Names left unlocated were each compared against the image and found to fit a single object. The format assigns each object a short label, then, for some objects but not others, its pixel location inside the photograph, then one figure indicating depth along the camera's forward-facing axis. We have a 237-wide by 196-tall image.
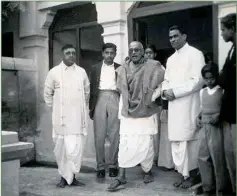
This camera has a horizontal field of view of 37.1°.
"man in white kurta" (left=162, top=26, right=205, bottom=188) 3.67
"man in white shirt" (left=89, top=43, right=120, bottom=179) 4.49
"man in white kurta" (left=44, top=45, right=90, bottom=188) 4.12
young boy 3.23
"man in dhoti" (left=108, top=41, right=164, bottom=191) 3.96
